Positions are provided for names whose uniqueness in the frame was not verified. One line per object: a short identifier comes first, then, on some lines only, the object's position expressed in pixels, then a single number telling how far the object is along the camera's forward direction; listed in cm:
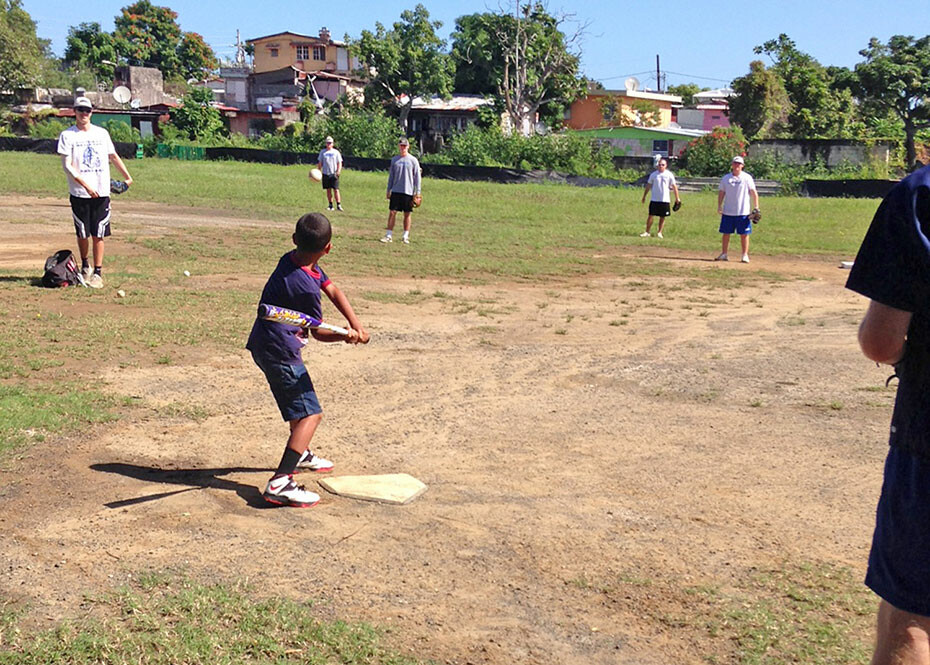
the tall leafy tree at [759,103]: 5944
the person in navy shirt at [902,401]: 237
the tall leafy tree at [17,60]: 7675
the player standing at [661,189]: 2067
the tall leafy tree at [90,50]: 11181
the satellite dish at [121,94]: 6975
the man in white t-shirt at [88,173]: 1142
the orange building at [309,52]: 9538
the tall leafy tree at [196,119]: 6125
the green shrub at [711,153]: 4466
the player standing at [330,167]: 2456
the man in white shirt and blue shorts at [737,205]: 1748
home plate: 557
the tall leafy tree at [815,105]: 5750
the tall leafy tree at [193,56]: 12721
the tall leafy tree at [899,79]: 5188
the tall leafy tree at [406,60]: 6888
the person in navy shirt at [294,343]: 546
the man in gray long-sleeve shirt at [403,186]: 1866
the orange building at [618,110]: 7431
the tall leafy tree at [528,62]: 6438
